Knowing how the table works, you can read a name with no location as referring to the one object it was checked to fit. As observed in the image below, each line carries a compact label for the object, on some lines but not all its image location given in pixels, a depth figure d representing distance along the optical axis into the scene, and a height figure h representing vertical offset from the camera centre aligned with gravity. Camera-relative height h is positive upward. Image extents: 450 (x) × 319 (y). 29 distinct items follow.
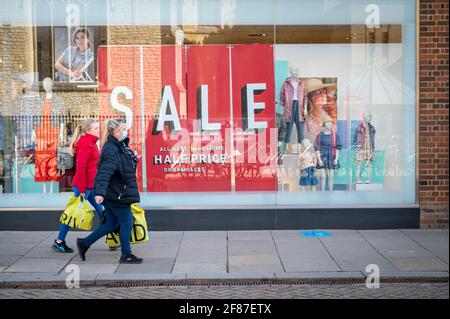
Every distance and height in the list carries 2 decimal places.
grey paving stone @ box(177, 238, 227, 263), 8.59 -1.71
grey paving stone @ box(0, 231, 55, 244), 9.89 -1.69
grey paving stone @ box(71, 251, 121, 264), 8.46 -1.71
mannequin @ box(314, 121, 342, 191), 11.23 -0.43
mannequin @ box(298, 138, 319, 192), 11.21 -0.71
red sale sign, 11.10 +0.20
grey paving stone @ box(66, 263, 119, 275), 7.88 -1.71
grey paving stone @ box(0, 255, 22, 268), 8.33 -1.70
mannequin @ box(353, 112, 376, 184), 11.20 -0.37
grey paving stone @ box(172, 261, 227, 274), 7.92 -1.72
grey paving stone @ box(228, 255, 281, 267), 8.33 -1.72
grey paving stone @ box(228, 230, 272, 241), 10.03 -1.70
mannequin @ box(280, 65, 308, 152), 11.13 +0.33
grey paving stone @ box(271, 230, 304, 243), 9.85 -1.70
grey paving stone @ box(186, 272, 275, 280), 7.62 -1.73
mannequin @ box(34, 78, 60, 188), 11.14 -0.14
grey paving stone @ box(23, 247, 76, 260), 8.83 -1.71
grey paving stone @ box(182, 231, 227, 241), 10.16 -1.70
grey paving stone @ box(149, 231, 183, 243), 9.94 -1.70
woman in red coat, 8.83 -0.55
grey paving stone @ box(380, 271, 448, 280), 7.59 -1.72
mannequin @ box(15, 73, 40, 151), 11.16 +0.21
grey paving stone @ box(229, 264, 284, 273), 7.92 -1.72
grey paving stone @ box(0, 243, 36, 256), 9.01 -1.70
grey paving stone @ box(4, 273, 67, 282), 7.55 -1.72
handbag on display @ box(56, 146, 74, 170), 11.16 -0.57
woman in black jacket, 7.92 -0.68
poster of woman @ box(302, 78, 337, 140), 11.17 +0.30
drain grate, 7.50 -1.77
